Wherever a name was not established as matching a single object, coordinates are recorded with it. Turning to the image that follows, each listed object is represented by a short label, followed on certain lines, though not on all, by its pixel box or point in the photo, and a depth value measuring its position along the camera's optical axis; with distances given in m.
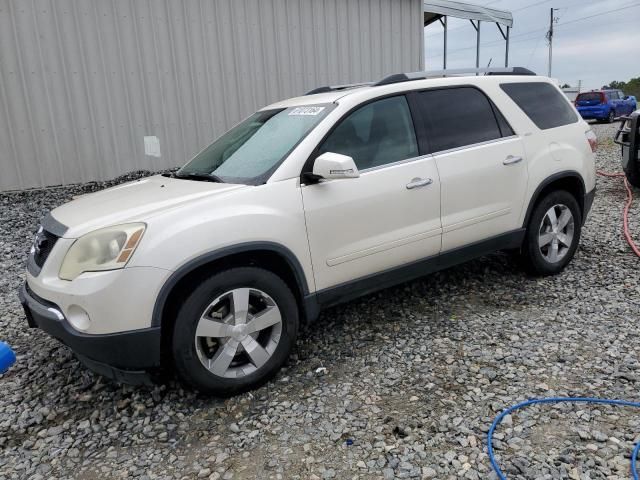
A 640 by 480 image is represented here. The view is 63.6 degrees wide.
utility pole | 47.36
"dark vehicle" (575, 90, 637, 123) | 24.03
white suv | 2.69
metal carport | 12.98
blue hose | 2.46
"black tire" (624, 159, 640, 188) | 7.77
